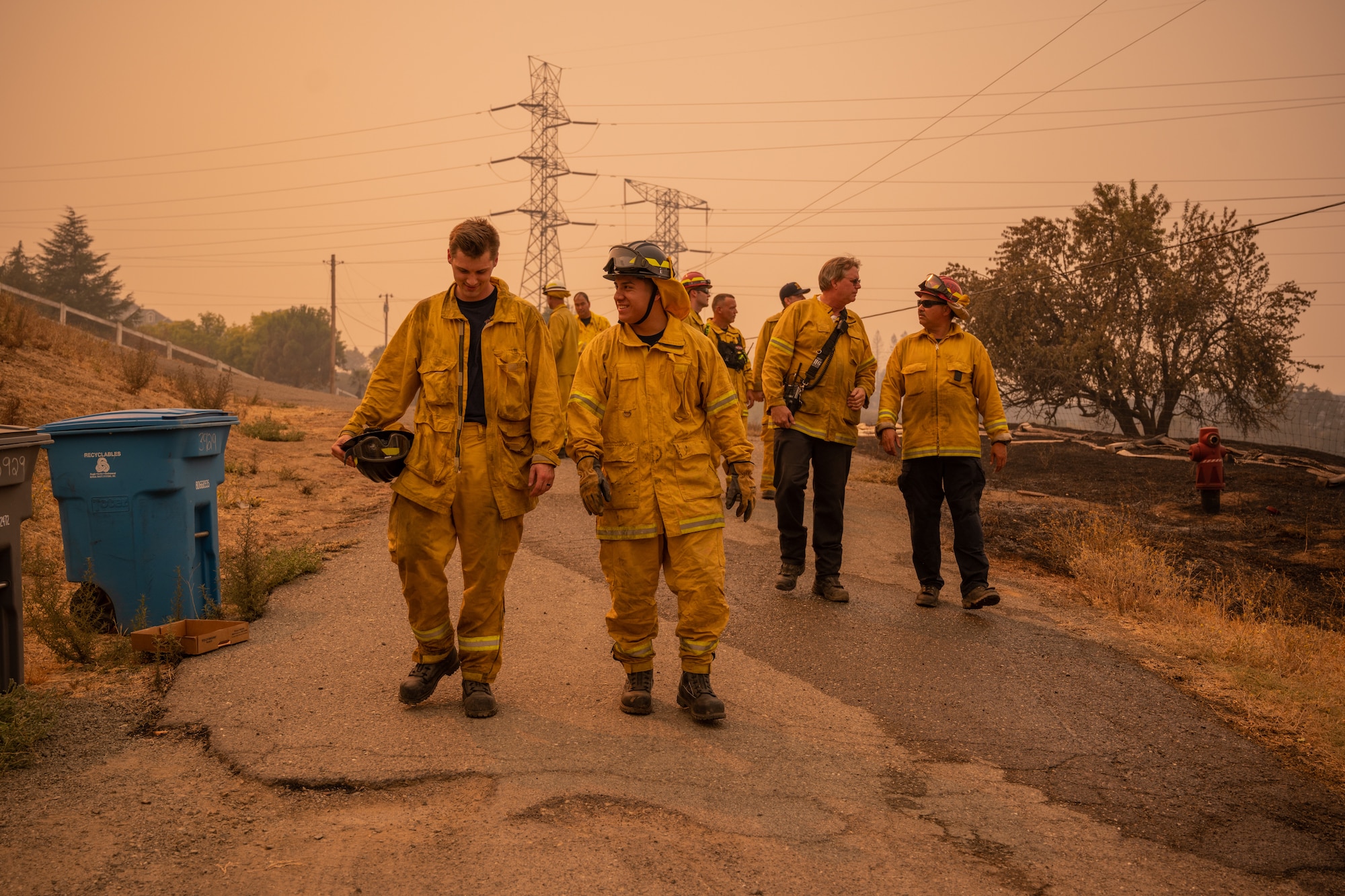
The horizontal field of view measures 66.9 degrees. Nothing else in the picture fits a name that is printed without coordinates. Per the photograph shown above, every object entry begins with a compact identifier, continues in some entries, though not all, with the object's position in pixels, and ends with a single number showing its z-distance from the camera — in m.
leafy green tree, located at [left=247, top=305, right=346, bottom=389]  89.06
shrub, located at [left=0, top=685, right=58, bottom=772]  3.83
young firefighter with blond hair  4.37
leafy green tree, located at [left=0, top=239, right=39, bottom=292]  60.91
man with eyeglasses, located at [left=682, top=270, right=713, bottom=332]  10.27
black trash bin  4.26
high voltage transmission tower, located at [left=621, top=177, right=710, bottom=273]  51.59
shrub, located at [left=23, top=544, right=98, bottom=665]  5.04
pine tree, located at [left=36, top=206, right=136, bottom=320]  67.75
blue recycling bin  5.37
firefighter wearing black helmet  4.49
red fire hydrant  12.11
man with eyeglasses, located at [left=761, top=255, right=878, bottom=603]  7.04
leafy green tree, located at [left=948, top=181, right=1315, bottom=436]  26.84
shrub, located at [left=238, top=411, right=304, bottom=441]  15.69
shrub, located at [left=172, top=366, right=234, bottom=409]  17.00
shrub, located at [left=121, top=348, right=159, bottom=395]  16.19
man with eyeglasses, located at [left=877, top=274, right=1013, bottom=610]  6.95
